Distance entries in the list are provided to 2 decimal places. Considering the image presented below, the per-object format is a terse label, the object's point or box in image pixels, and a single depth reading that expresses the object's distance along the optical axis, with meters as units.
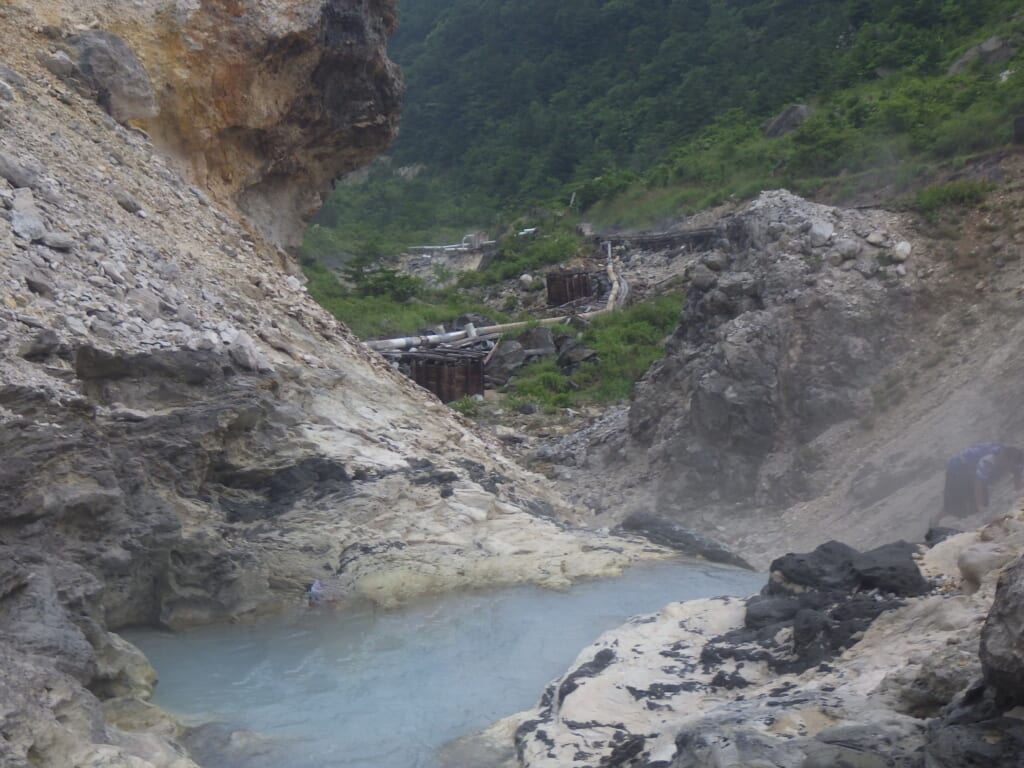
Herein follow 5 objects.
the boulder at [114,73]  11.18
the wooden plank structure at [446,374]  17.92
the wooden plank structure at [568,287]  24.59
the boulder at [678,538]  8.92
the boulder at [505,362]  19.23
